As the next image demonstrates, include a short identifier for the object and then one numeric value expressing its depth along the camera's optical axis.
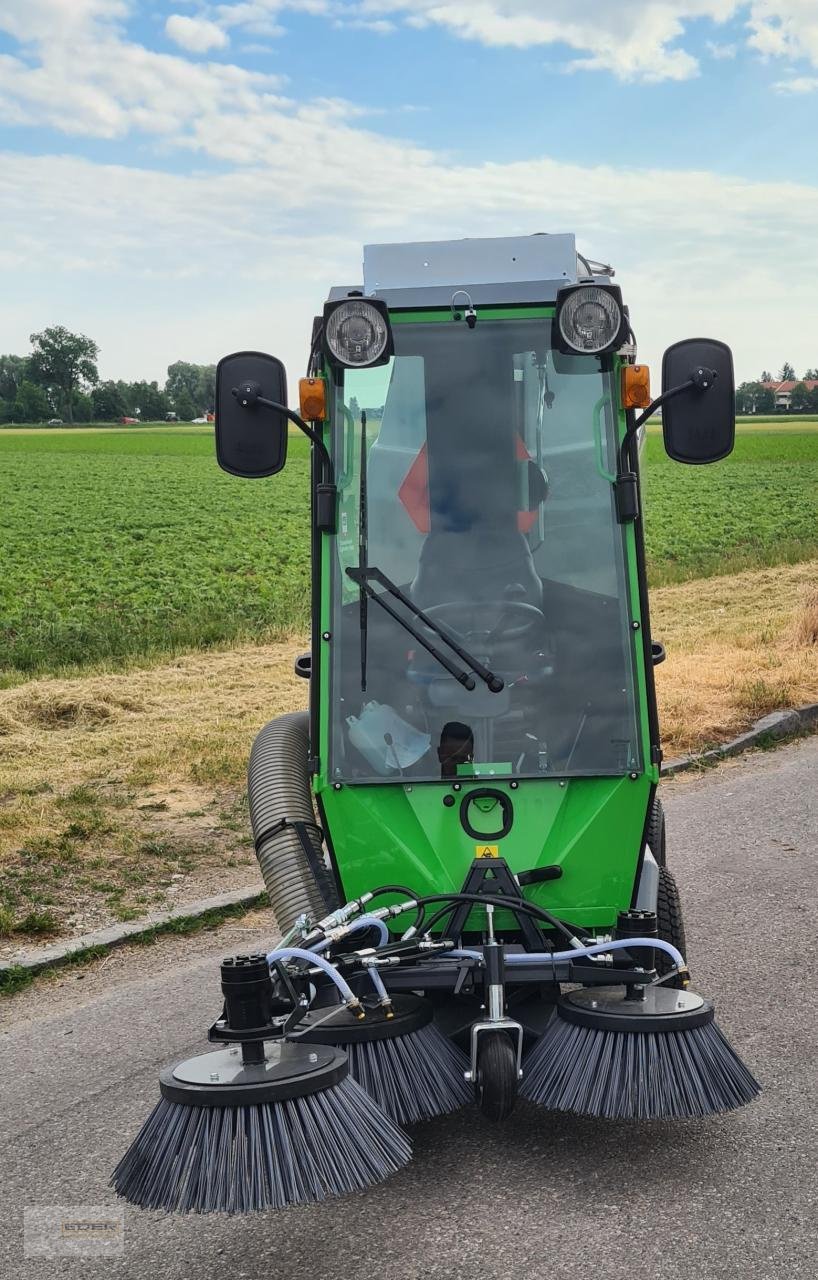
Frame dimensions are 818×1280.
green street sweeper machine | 4.11
